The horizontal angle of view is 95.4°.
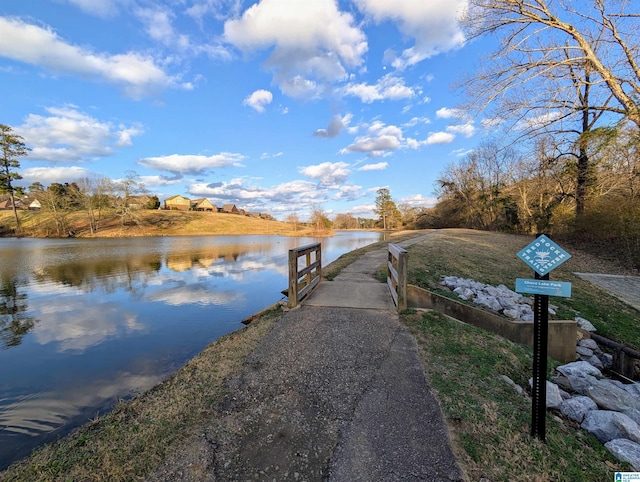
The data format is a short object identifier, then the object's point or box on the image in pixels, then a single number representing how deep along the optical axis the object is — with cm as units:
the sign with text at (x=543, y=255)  258
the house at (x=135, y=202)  4523
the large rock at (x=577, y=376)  375
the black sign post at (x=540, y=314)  258
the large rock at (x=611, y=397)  326
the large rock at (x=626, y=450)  238
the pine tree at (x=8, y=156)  3609
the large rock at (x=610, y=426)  264
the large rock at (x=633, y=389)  392
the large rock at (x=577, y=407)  304
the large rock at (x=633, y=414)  311
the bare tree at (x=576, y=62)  798
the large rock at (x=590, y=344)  572
